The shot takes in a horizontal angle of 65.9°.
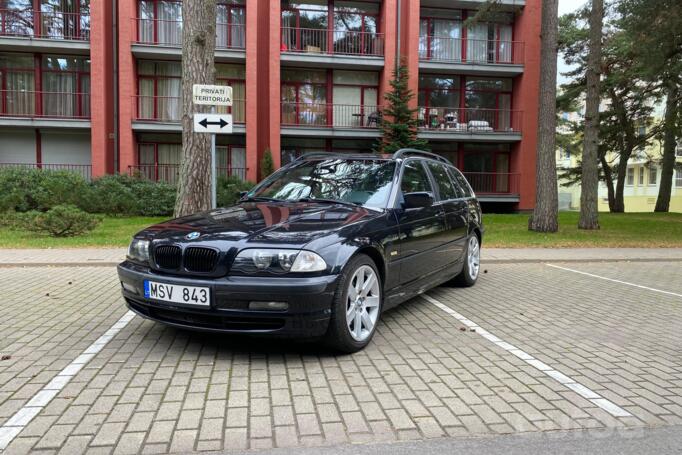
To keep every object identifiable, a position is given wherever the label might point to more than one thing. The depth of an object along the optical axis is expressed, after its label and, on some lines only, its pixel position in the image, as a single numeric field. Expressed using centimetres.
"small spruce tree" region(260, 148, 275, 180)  2220
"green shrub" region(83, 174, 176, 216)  1816
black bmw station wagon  377
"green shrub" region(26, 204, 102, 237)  1229
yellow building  4606
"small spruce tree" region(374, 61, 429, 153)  2183
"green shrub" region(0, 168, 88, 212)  1738
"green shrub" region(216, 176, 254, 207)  1936
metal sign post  799
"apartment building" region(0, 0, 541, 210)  2211
